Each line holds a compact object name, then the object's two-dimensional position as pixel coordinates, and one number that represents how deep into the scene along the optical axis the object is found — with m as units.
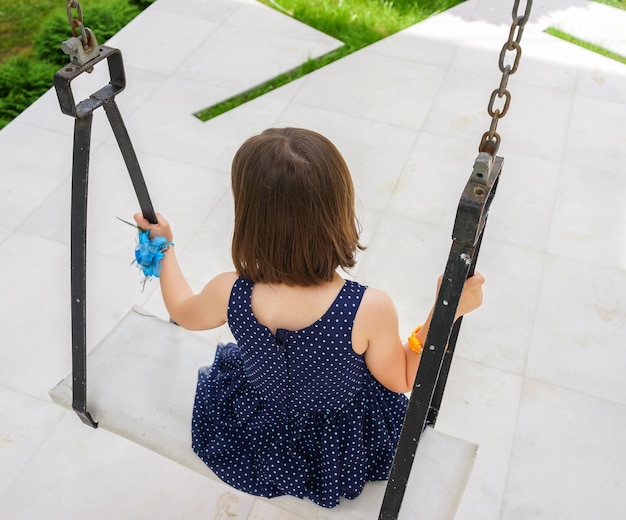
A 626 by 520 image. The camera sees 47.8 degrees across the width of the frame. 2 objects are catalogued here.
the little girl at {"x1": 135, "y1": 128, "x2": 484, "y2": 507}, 1.18
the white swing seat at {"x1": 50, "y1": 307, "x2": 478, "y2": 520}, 1.37
